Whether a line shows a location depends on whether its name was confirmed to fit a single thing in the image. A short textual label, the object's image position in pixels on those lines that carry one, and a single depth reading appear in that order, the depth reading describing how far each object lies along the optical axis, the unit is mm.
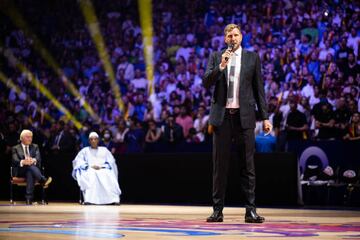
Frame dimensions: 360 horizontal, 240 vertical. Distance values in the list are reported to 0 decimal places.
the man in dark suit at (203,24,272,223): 7344
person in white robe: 14742
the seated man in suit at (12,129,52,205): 14859
